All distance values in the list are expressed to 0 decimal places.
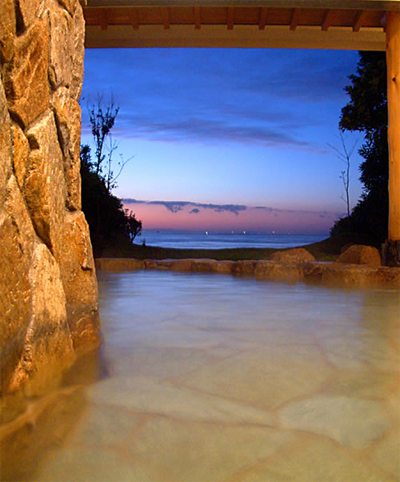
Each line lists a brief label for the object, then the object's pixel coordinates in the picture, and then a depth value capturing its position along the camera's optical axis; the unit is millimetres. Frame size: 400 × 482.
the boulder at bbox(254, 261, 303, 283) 6480
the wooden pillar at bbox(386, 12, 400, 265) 6027
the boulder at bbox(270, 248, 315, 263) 7176
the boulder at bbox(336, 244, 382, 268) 6691
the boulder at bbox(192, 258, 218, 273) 7316
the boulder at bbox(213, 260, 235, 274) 7215
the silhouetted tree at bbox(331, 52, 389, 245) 9500
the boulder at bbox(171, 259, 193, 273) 7434
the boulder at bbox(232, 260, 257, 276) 6992
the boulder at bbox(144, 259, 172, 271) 7688
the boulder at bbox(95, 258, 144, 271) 7582
